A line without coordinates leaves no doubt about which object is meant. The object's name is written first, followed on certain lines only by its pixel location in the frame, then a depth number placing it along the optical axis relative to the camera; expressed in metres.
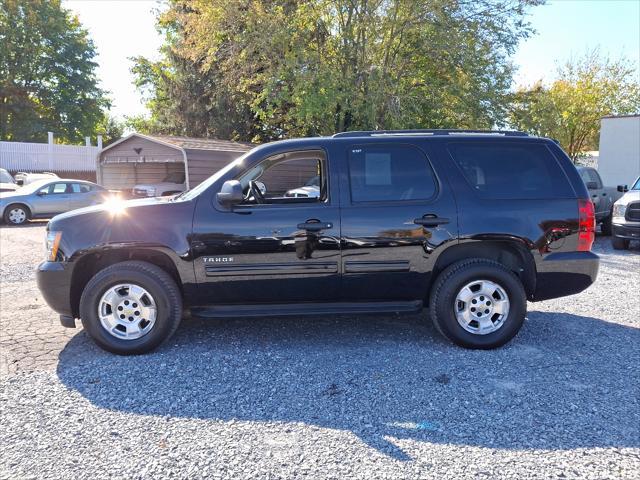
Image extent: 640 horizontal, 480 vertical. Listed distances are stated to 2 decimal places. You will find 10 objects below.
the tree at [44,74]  36.56
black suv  4.46
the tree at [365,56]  15.97
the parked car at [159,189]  16.95
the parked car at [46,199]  15.55
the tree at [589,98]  30.69
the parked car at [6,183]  17.06
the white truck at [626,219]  10.12
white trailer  17.97
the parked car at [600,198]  12.75
